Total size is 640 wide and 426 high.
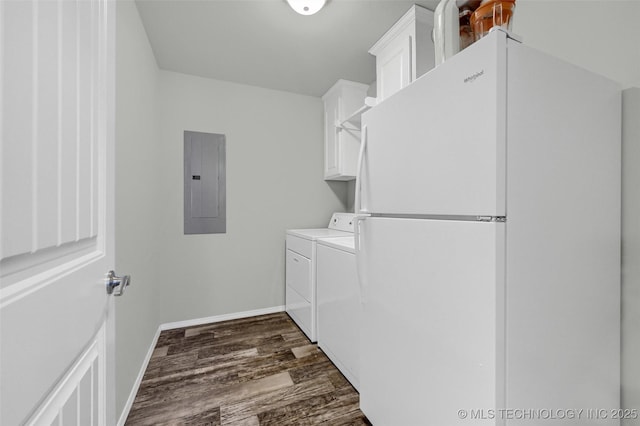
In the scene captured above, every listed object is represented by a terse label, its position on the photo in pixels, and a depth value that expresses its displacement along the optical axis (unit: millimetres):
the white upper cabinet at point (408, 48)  1687
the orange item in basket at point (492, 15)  919
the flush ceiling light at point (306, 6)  1580
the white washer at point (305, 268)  2209
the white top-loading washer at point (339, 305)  1626
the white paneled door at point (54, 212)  358
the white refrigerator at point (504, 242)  760
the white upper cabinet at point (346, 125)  2680
